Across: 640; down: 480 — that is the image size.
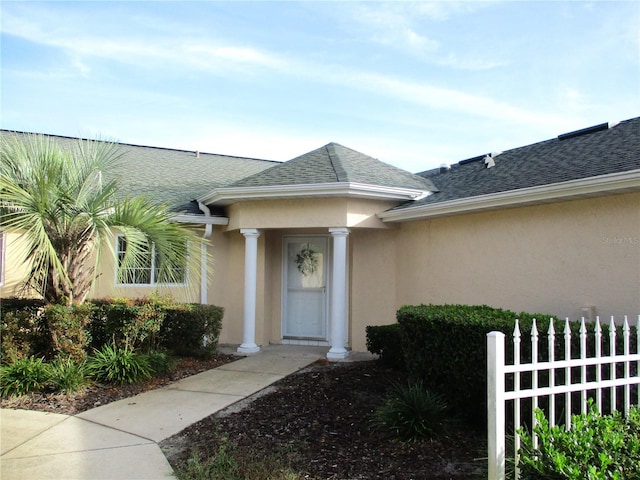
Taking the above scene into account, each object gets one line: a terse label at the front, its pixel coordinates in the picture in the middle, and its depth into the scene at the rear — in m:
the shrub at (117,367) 7.29
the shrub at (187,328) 8.76
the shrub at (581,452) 2.83
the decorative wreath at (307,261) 11.29
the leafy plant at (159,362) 7.70
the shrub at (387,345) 8.11
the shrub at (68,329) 7.25
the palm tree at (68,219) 6.94
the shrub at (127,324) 7.84
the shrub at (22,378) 6.72
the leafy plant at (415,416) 4.95
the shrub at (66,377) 6.75
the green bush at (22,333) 7.29
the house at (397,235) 6.38
